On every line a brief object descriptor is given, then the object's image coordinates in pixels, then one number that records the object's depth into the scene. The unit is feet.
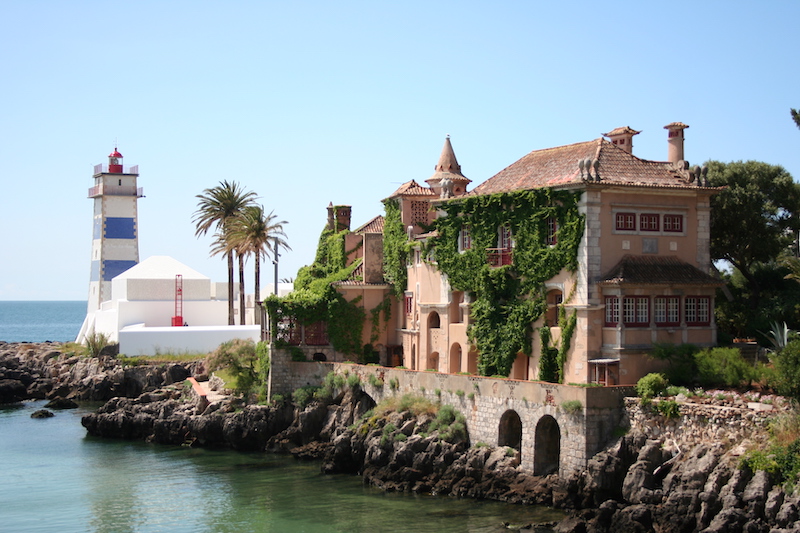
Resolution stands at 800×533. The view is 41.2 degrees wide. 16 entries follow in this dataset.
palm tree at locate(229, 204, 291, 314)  235.40
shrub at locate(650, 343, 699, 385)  131.44
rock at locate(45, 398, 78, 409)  226.38
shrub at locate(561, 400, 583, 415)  124.06
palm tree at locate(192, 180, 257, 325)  257.96
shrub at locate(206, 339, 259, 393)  188.96
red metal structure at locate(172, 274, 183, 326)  258.16
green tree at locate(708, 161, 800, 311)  168.66
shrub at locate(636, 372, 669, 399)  124.36
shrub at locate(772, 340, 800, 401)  111.24
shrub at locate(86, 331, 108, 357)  246.06
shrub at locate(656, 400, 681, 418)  119.44
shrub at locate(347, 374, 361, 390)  164.86
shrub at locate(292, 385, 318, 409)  170.40
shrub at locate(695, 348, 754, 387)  125.90
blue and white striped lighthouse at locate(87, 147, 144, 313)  295.28
